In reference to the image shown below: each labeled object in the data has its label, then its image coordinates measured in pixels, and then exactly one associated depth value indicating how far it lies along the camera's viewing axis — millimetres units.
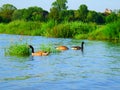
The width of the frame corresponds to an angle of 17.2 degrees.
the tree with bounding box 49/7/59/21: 78706
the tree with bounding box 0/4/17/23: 87481
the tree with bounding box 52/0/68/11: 105688
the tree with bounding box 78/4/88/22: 85938
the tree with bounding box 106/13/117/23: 74300
